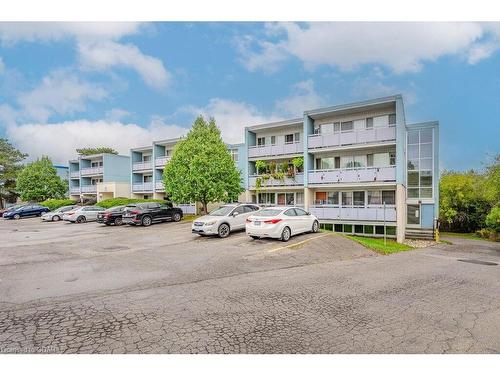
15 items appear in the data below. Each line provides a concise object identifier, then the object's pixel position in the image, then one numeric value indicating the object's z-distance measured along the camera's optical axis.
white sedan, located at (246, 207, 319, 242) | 13.18
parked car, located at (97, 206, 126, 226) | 23.33
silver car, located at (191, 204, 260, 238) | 15.23
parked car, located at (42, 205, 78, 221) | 29.91
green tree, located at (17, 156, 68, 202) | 44.41
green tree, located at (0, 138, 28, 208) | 49.69
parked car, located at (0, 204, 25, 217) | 35.01
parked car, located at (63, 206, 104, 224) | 27.12
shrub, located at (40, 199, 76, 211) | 39.41
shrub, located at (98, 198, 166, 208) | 34.12
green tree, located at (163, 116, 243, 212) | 25.03
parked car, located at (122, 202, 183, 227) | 21.94
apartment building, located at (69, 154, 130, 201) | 42.72
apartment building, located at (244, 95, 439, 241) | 21.41
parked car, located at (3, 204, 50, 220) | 33.69
